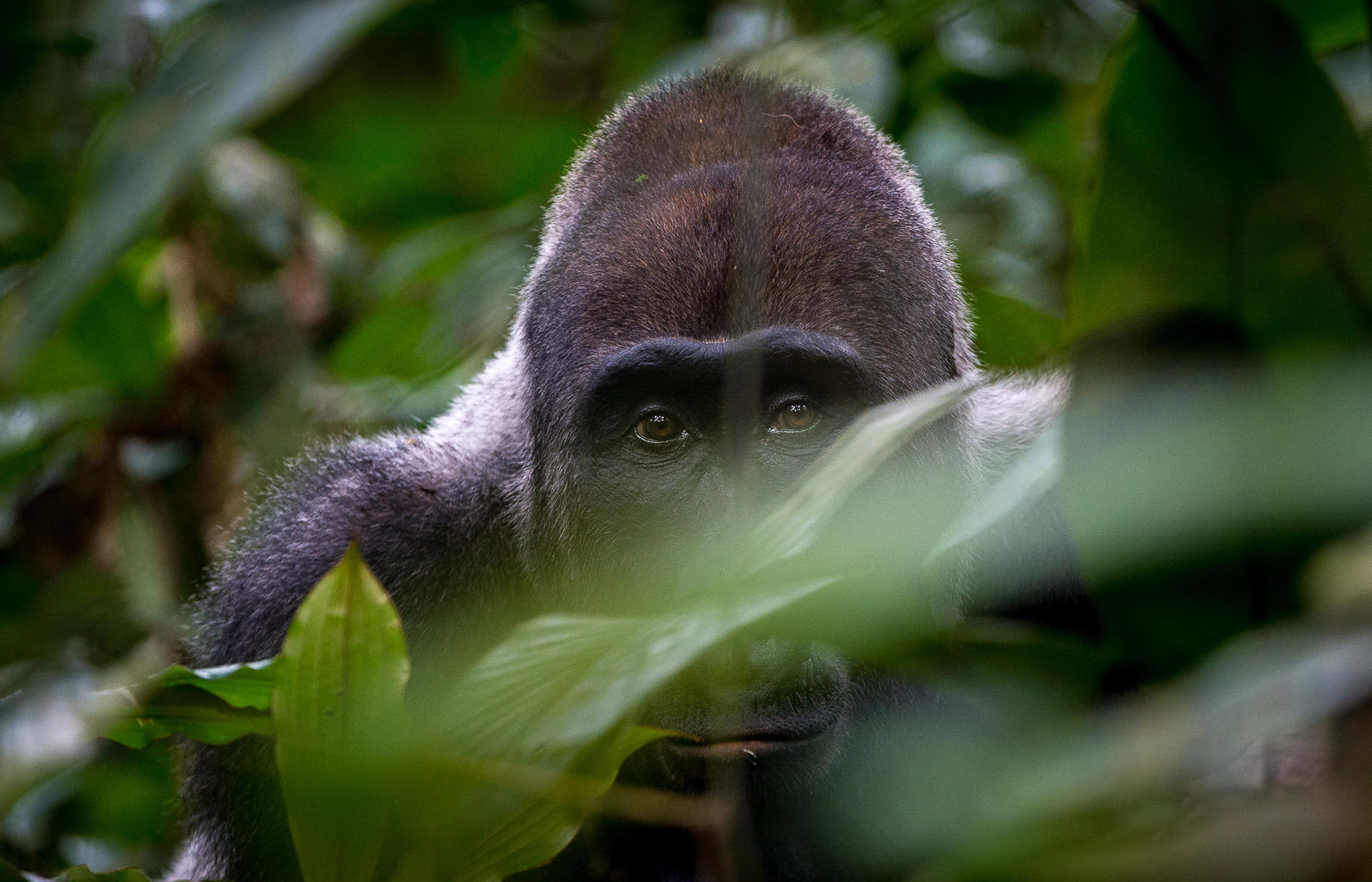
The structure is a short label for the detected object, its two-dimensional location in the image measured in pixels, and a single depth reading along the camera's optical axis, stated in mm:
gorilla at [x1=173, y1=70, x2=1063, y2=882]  5766
